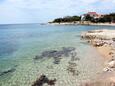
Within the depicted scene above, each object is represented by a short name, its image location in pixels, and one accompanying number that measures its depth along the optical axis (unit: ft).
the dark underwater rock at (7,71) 25.86
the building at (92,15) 214.31
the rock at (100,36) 58.85
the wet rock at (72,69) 24.10
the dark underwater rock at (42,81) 20.64
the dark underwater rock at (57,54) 33.64
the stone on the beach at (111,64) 24.17
